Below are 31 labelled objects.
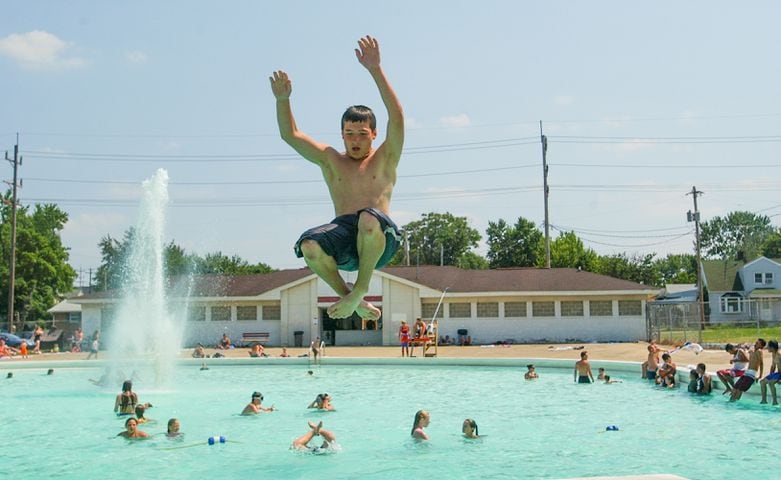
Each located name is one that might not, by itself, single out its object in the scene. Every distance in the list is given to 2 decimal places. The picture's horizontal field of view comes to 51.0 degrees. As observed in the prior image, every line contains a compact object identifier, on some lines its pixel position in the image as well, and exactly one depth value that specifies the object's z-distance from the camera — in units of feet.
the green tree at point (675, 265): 367.66
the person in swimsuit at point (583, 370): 80.07
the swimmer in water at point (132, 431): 53.47
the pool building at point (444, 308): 133.69
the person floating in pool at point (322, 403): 66.08
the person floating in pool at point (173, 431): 52.70
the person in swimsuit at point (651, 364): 79.82
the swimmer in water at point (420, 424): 51.70
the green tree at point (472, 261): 302.45
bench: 139.74
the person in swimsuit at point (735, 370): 65.77
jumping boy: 20.30
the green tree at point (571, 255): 226.58
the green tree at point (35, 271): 194.49
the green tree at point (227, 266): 245.53
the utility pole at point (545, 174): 165.78
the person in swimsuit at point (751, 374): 63.10
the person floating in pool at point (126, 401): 65.02
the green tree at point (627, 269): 237.45
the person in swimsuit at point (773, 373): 59.55
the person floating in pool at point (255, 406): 63.52
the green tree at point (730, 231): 372.58
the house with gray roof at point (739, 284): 205.05
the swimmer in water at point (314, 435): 49.42
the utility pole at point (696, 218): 162.40
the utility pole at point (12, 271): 136.77
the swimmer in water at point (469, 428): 52.26
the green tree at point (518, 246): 246.06
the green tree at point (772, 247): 311.06
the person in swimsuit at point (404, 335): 107.04
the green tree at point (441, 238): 303.89
